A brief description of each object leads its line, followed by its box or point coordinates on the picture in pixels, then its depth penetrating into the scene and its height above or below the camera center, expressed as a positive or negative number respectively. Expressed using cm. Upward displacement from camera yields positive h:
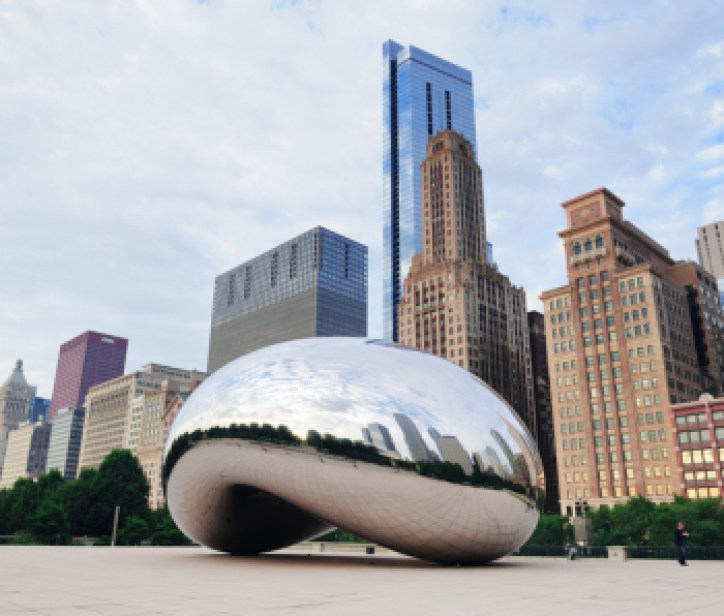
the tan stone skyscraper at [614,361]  9112 +2306
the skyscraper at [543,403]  12874 +2402
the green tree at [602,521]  6281 -60
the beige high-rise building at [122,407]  15462 +2596
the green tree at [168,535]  4556 -171
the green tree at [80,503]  5553 +57
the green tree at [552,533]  5812 -167
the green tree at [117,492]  5600 +161
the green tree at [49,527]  4594 -125
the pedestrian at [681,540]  1838 -69
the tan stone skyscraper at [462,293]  12631 +4461
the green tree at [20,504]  6227 +49
